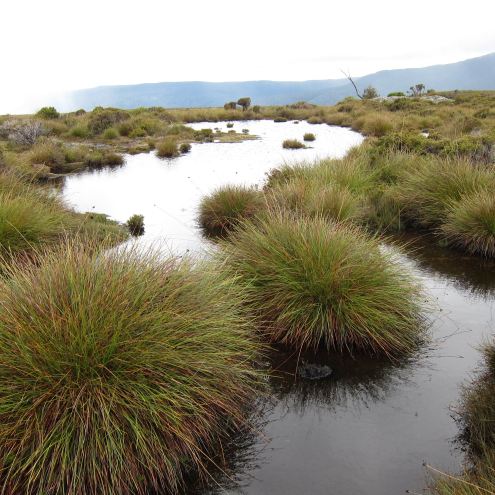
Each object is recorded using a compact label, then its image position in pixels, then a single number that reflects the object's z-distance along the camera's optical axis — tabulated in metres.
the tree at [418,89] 54.05
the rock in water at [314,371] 5.51
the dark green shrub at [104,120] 33.75
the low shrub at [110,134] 31.33
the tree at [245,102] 56.45
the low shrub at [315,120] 42.28
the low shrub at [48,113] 40.09
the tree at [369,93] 48.44
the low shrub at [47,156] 19.93
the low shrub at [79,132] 31.38
